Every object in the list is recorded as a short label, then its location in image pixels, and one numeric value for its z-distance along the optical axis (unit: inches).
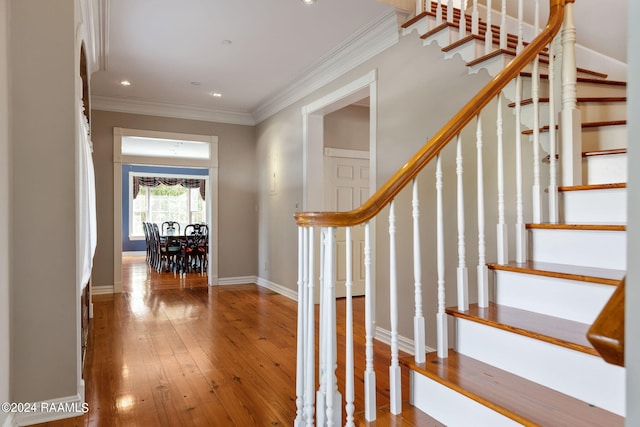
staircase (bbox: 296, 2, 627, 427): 55.2
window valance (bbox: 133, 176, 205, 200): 470.9
